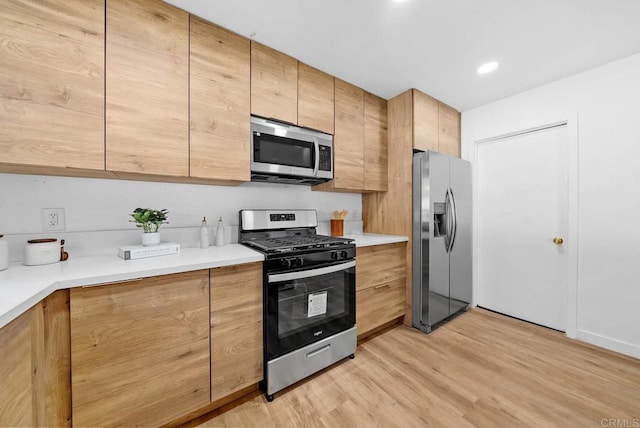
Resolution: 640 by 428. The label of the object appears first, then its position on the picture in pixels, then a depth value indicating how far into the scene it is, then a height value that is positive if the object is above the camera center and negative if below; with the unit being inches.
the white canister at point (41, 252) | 48.8 -8.2
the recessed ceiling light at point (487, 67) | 80.4 +50.3
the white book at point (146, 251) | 53.1 -8.8
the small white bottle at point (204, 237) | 69.2 -7.0
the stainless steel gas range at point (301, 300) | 59.5 -23.8
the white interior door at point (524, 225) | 92.7 -4.4
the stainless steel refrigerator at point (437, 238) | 92.0 -9.7
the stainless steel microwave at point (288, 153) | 71.0 +19.2
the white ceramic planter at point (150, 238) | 58.8 -6.4
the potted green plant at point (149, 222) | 58.8 -2.4
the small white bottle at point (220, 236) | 72.7 -7.0
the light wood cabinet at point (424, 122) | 96.0 +38.1
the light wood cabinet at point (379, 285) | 82.0 -26.2
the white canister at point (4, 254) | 45.3 -7.9
